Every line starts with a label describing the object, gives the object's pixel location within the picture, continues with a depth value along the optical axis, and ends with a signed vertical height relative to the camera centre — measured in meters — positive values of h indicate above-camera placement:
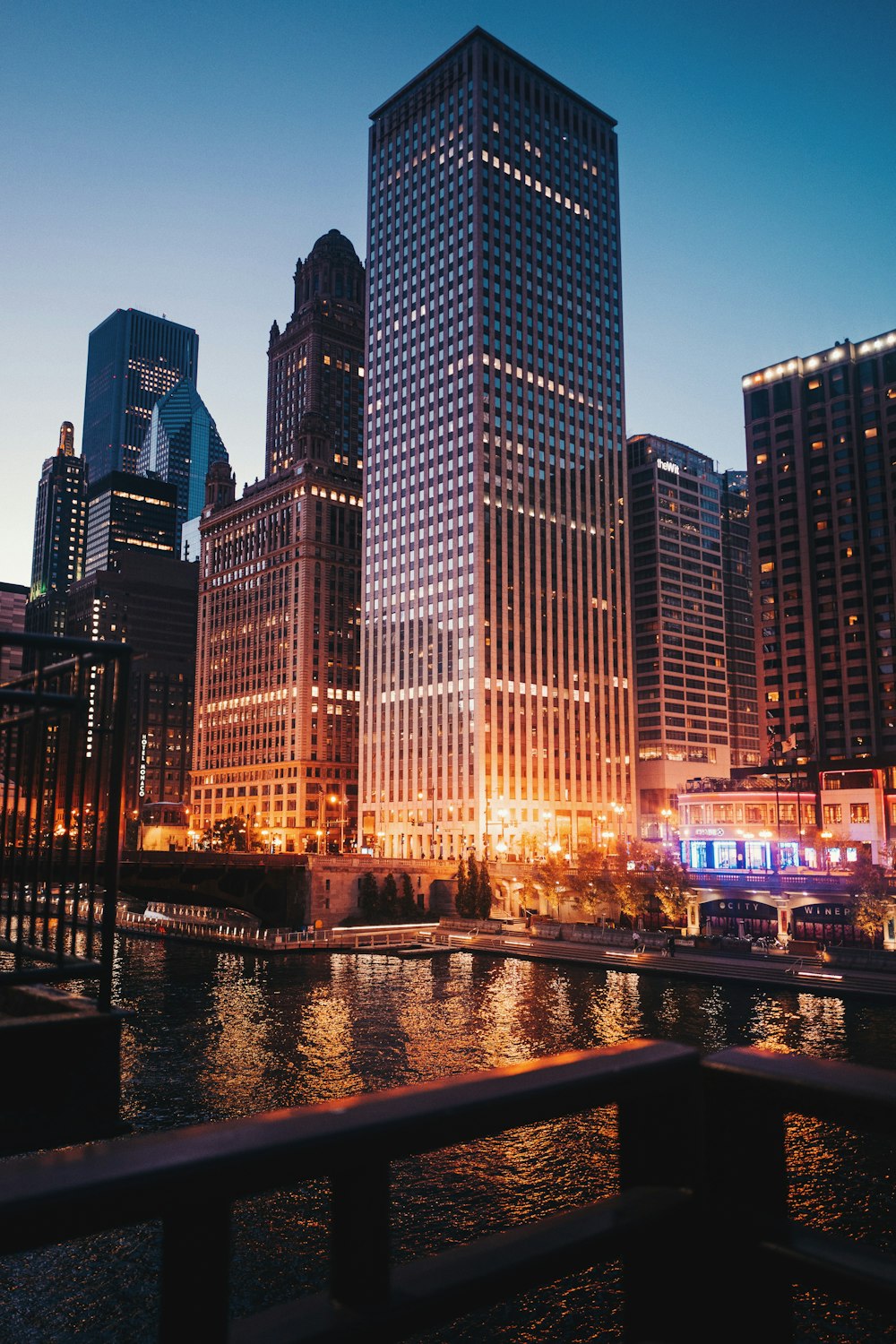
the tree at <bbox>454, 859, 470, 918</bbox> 127.00 -9.94
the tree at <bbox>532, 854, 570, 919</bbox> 123.94 -7.55
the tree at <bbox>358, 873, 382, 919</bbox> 128.62 -10.23
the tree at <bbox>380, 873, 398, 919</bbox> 128.25 -10.35
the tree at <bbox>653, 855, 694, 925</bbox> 109.06 -7.93
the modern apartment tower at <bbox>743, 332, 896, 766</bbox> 188.88 +37.96
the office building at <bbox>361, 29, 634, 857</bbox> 171.88 +60.39
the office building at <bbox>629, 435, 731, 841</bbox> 174.38 -1.36
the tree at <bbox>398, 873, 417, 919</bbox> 129.12 -11.00
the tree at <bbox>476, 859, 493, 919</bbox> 125.94 -10.02
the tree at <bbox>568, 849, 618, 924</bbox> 117.56 -7.83
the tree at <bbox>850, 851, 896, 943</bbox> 90.19 -7.62
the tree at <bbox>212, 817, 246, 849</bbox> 178.12 -2.61
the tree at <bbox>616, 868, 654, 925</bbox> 111.94 -8.65
